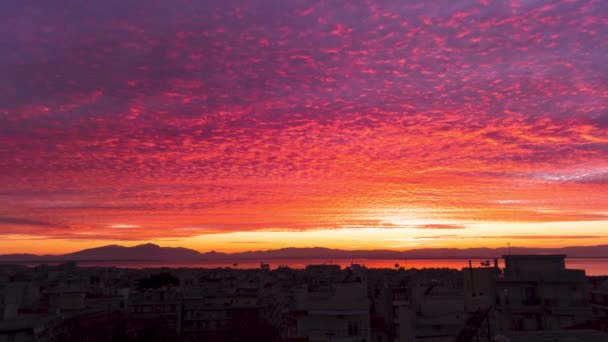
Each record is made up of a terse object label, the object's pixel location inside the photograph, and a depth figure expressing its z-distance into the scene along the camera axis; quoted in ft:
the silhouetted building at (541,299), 115.24
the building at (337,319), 107.34
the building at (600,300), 142.00
